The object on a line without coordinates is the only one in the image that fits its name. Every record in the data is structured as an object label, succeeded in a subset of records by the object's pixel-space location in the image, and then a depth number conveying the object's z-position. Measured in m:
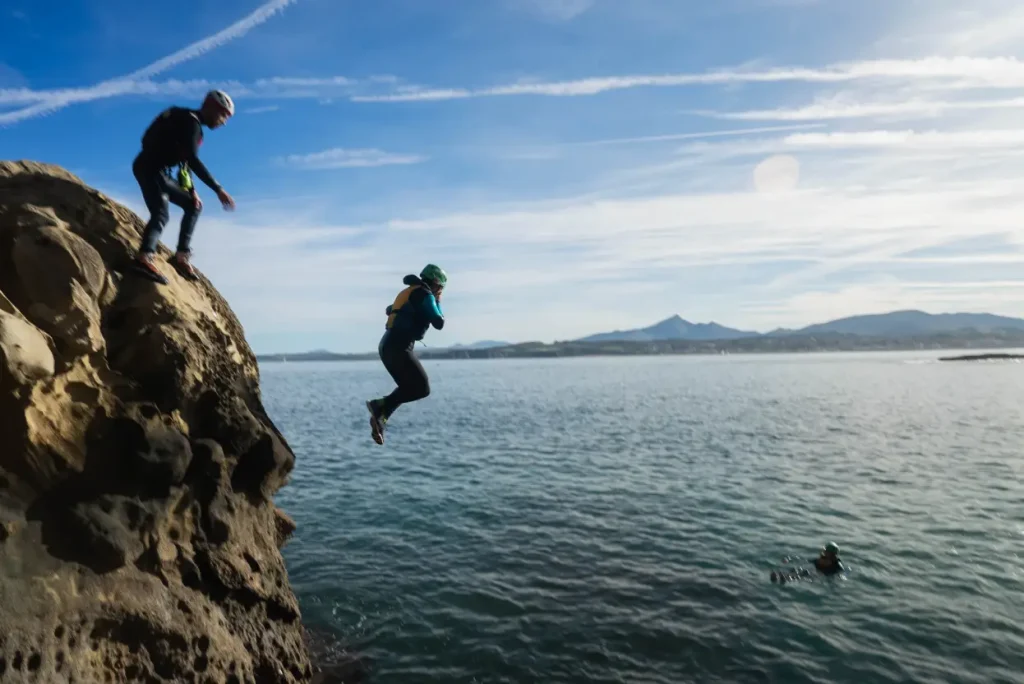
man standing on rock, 10.29
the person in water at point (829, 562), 19.19
